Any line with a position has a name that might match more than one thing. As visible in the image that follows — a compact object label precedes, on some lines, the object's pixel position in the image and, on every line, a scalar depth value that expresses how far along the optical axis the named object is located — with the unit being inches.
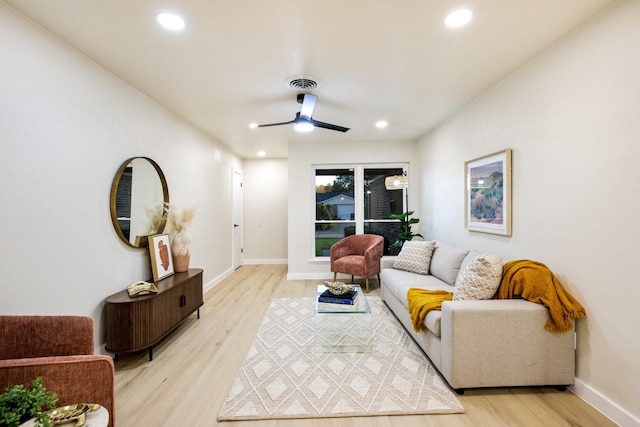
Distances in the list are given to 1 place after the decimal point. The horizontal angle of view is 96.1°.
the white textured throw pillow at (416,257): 143.6
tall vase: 131.5
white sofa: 79.0
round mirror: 105.3
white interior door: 242.7
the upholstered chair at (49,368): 50.5
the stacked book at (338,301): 104.4
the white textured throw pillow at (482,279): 88.3
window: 212.2
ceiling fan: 119.4
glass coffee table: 103.8
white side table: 41.3
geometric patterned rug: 74.6
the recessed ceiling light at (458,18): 71.6
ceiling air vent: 107.2
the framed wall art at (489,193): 107.0
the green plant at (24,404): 38.1
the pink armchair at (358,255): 176.9
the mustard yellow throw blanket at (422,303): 94.4
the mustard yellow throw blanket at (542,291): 77.9
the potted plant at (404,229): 183.9
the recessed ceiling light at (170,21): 72.1
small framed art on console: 119.8
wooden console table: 93.4
